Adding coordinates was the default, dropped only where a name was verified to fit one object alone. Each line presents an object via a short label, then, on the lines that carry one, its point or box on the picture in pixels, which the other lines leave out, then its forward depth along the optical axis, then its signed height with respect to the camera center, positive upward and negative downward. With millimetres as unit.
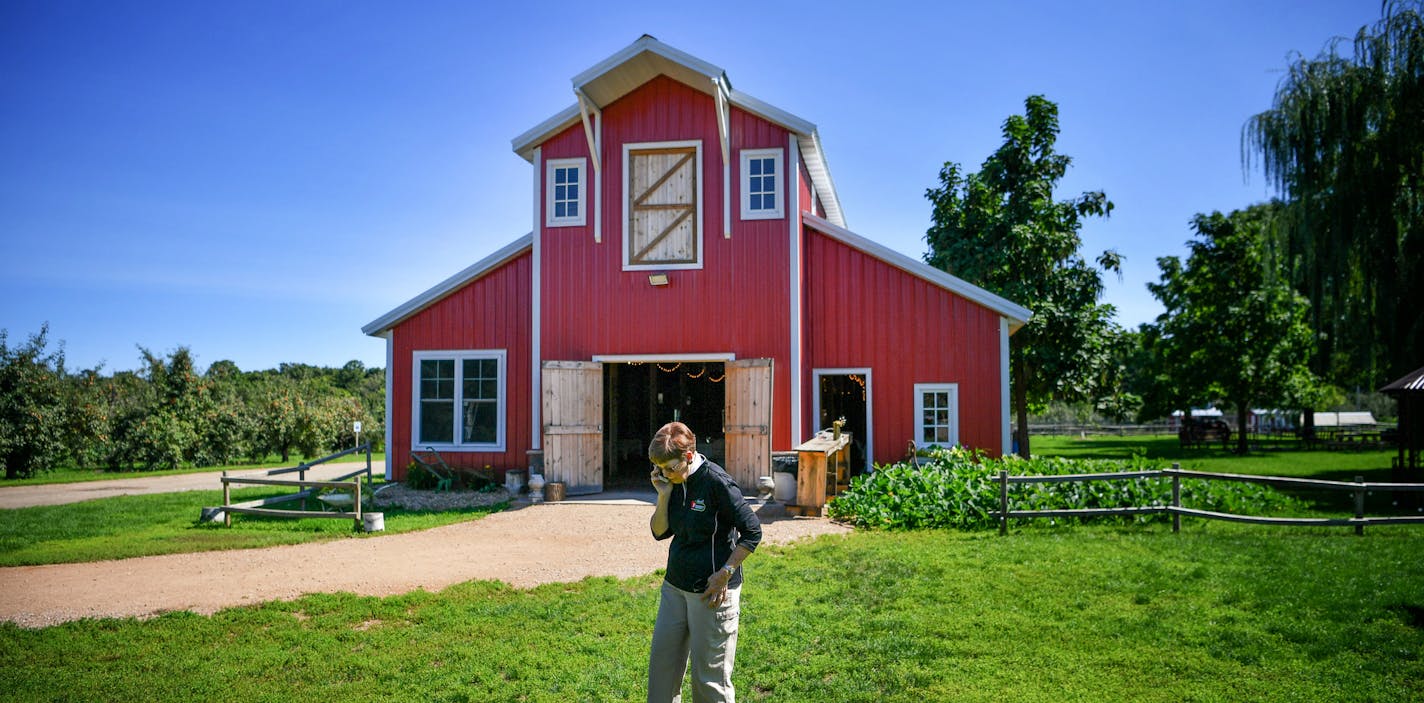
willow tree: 15891 +4199
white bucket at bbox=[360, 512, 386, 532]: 11109 -1897
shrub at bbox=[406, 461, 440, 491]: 15305 -1776
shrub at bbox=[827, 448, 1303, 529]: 10836 -1557
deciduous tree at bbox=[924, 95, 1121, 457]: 22109 +3543
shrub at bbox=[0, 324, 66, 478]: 21109 -653
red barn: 14320 +1652
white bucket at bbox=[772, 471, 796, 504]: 12680 -1640
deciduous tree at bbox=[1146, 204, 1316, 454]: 27969 +1804
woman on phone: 4031 -912
